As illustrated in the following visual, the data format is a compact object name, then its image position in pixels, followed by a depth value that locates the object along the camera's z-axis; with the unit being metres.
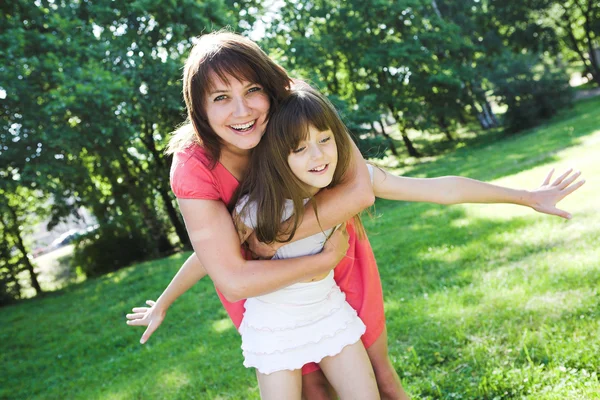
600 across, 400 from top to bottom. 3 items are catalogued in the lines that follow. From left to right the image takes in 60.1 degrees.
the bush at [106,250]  16.28
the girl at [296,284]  2.30
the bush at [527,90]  20.89
